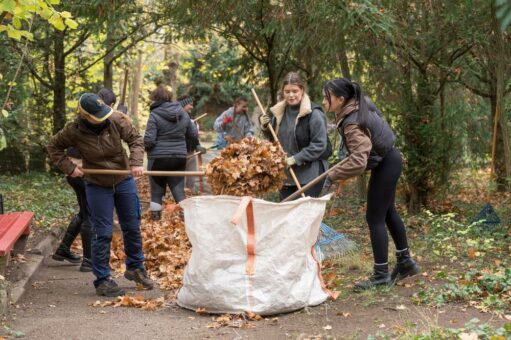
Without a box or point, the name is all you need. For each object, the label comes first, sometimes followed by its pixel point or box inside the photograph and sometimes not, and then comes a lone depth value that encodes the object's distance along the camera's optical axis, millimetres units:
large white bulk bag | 5820
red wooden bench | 6426
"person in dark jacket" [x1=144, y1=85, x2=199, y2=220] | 10289
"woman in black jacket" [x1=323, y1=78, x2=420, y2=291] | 6074
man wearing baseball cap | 6676
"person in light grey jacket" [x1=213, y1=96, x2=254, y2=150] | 13656
